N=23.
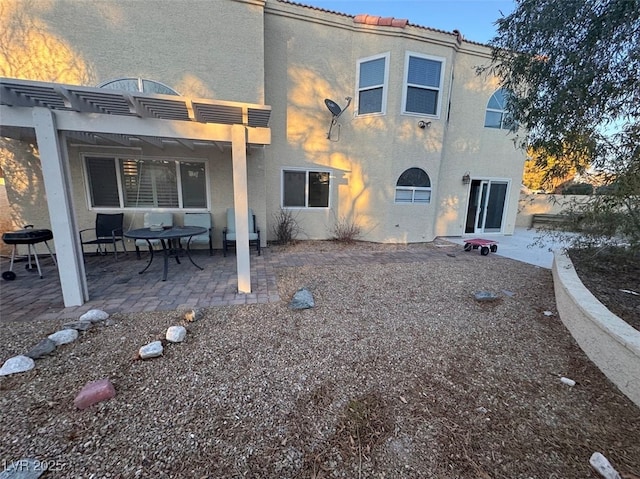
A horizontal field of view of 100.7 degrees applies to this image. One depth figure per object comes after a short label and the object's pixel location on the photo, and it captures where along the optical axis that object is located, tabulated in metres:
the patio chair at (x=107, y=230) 5.94
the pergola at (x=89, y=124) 3.15
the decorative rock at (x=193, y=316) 3.32
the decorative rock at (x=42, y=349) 2.54
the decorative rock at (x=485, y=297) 4.19
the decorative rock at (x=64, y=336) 2.77
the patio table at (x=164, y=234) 4.37
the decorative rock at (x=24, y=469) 1.50
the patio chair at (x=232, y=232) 6.32
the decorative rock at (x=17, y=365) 2.34
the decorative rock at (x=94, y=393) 2.04
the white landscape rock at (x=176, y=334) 2.89
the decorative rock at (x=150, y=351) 2.61
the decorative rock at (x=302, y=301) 3.79
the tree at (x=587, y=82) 3.29
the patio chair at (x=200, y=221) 6.52
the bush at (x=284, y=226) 7.76
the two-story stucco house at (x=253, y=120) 3.56
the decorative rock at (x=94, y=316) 3.23
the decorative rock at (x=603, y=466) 1.61
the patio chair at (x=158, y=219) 6.38
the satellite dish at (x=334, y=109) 7.33
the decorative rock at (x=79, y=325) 3.04
